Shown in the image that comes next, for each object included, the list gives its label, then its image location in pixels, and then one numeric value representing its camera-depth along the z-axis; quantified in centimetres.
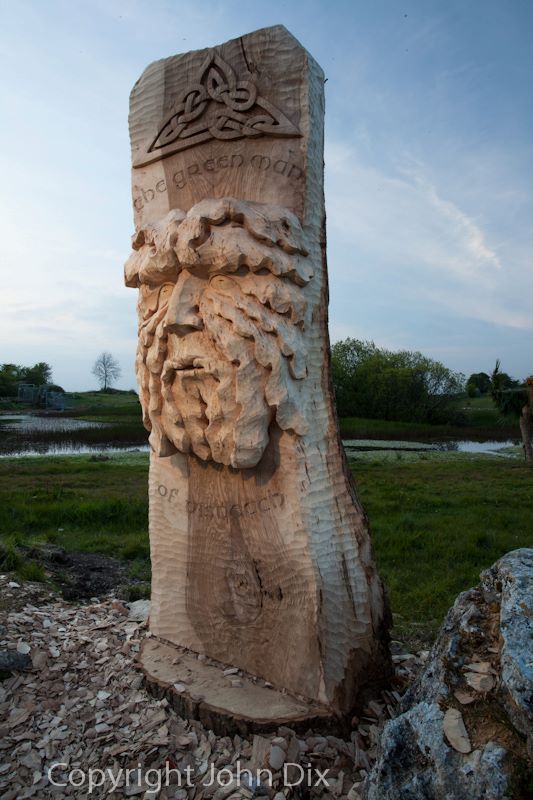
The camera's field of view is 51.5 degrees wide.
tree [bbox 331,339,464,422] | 3704
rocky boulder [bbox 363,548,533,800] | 164
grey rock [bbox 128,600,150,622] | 418
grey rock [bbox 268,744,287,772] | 253
